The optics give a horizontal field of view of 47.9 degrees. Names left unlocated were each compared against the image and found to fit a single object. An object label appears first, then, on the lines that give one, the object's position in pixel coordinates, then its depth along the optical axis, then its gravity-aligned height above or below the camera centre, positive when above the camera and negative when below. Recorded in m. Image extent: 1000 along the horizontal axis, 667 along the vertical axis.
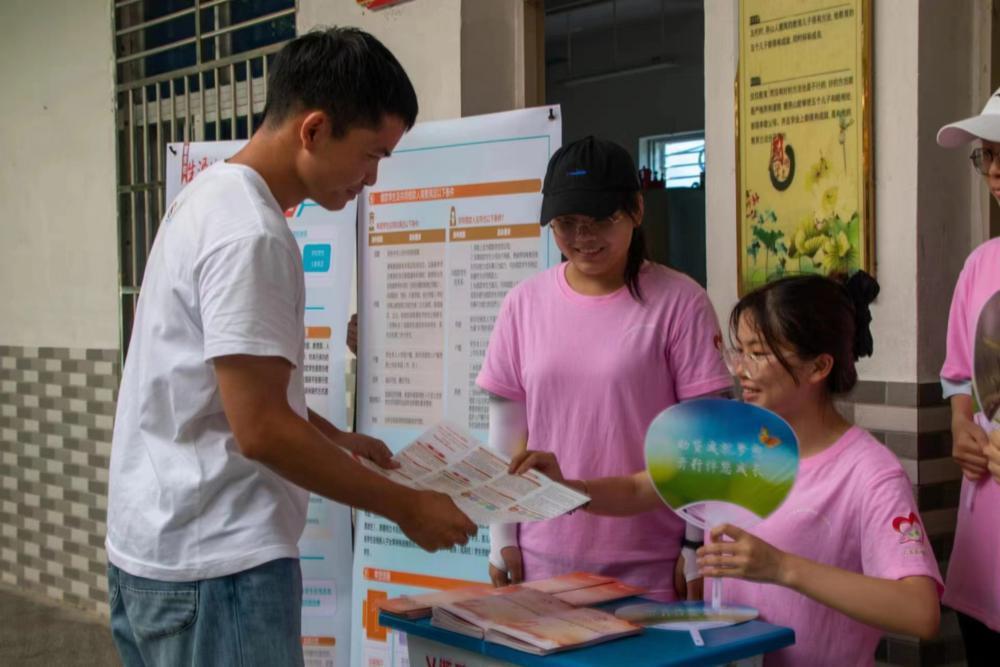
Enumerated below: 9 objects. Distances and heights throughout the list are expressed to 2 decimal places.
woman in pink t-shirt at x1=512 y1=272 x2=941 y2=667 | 1.48 -0.35
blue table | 1.41 -0.49
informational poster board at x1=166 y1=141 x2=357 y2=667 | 2.95 -0.32
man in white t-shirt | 1.44 -0.20
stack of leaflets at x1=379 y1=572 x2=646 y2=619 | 1.68 -0.50
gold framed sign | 2.36 +0.28
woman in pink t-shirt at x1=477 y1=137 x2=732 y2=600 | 2.05 -0.16
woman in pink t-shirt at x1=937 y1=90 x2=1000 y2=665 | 1.80 -0.34
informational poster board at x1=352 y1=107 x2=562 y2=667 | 2.65 -0.03
